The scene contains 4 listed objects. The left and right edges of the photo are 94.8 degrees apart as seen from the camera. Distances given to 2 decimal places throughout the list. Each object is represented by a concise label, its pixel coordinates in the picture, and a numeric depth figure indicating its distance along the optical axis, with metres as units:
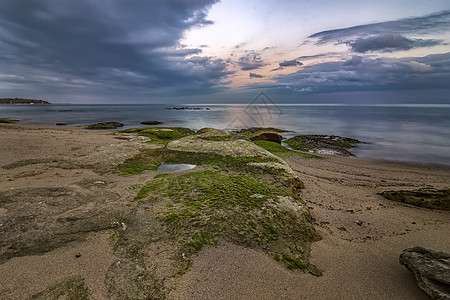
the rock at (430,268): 4.36
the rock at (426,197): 9.74
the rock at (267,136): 30.93
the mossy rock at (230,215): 6.21
